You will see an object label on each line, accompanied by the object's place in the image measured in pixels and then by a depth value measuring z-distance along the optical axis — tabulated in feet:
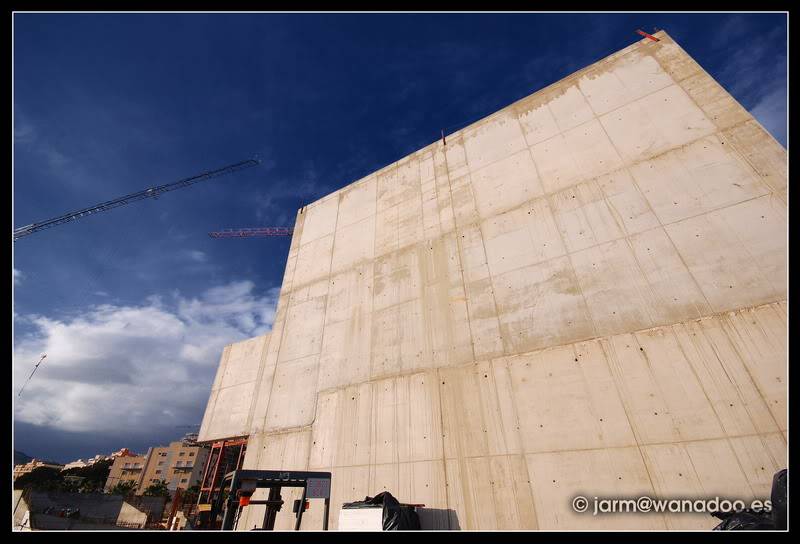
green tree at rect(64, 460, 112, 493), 246.35
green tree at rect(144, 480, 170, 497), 202.71
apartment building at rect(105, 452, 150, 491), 276.62
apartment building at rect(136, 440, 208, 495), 273.13
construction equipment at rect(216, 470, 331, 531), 27.99
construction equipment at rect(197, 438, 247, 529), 49.73
